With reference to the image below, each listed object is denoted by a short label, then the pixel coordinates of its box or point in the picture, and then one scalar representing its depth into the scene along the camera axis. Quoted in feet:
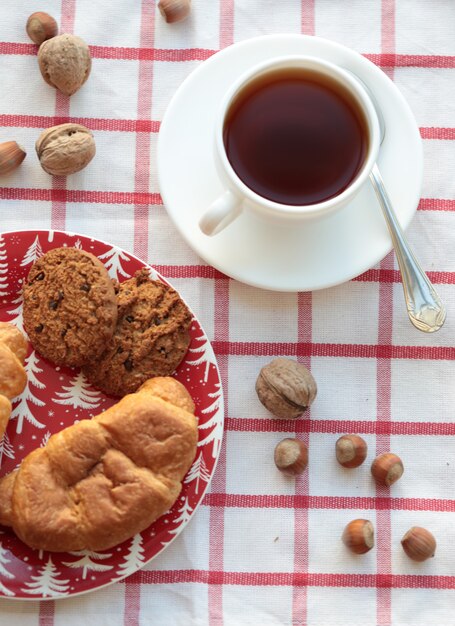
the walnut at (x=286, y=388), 2.19
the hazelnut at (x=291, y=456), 2.21
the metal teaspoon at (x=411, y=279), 2.11
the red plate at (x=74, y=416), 2.15
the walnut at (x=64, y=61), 2.22
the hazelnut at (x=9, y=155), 2.23
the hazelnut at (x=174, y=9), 2.25
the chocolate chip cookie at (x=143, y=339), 2.14
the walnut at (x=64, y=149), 2.20
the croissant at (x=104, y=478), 2.06
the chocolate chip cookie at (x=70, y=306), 2.10
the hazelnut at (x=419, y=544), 2.23
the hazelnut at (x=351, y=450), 2.23
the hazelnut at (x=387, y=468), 2.23
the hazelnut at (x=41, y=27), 2.25
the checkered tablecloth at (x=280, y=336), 2.25
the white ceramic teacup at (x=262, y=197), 1.99
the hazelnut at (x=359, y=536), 2.21
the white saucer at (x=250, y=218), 2.13
